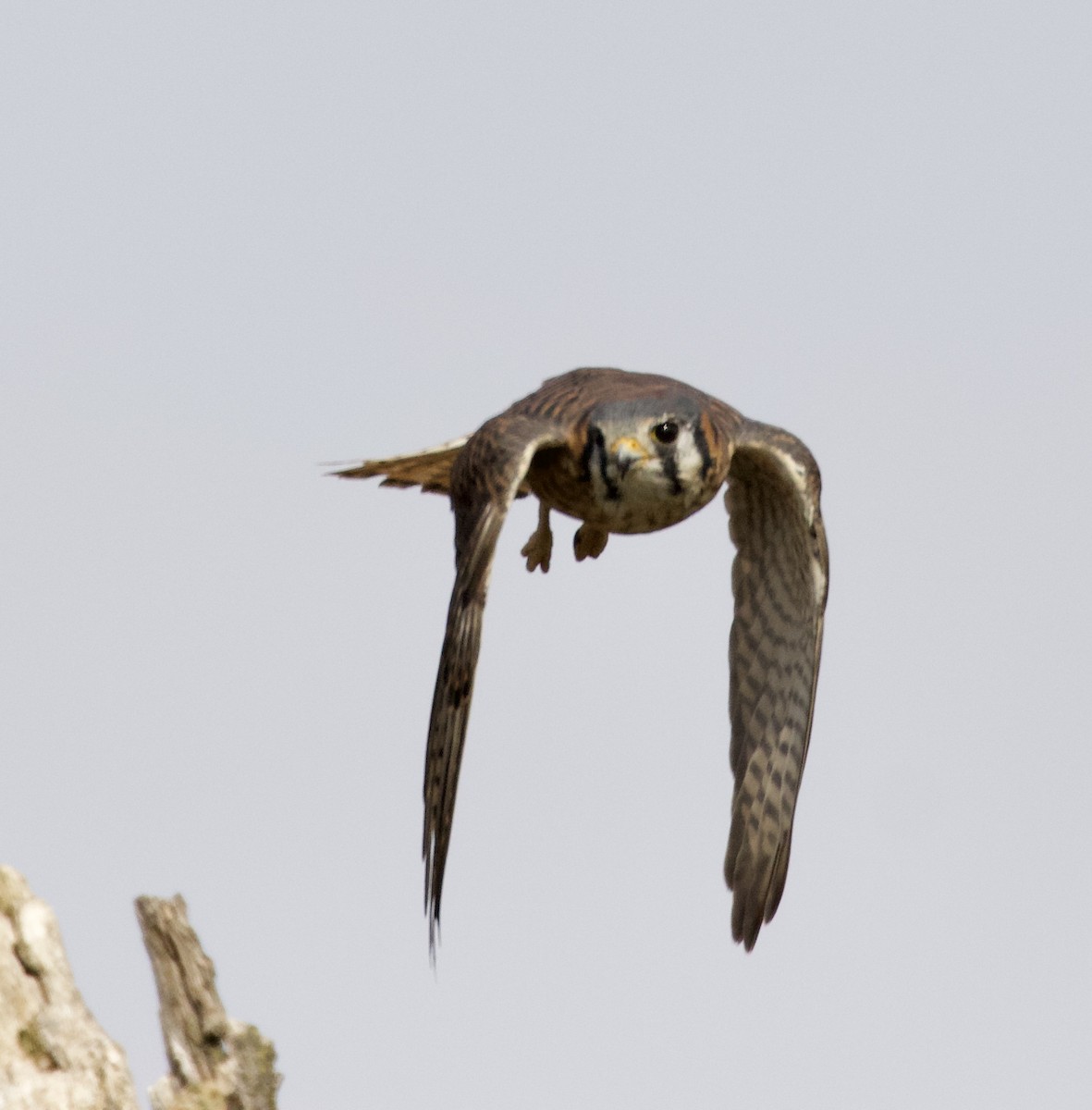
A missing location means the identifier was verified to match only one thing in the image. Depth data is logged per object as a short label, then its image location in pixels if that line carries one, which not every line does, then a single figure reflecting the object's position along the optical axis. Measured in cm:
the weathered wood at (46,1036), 1462
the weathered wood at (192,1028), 1489
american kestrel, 1762
